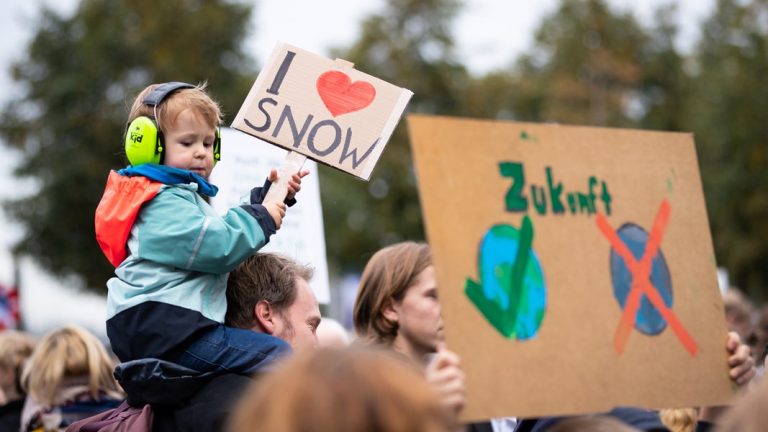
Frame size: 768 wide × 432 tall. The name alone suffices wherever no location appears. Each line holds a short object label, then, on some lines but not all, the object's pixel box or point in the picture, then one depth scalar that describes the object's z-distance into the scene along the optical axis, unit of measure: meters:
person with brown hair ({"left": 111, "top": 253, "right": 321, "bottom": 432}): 6.67
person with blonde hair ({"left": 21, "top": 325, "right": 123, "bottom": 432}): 11.31
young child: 6.65
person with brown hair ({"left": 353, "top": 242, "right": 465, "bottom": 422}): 8.19
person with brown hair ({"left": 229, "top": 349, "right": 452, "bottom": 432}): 4.00
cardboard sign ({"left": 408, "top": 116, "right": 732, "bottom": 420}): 5.50
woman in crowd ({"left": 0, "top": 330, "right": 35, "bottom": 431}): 13.27
